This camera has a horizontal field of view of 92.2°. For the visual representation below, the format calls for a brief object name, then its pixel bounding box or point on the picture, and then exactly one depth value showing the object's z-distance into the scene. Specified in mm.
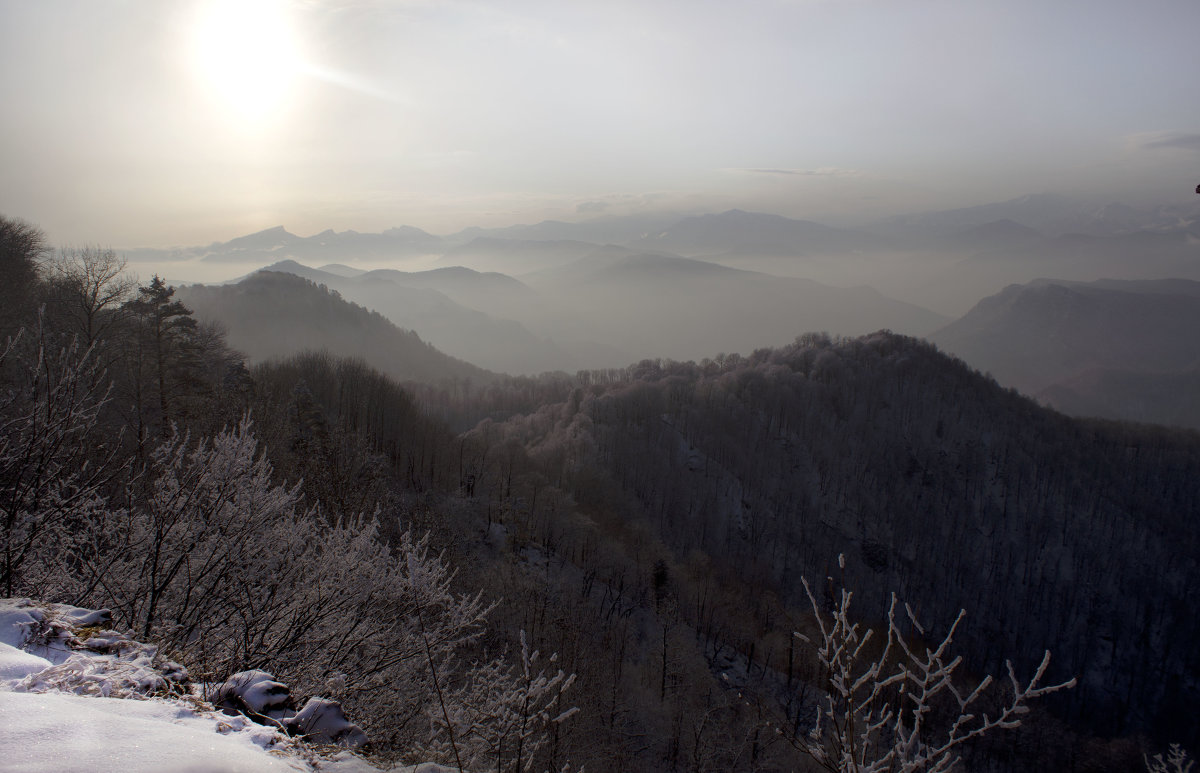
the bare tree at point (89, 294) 22656
